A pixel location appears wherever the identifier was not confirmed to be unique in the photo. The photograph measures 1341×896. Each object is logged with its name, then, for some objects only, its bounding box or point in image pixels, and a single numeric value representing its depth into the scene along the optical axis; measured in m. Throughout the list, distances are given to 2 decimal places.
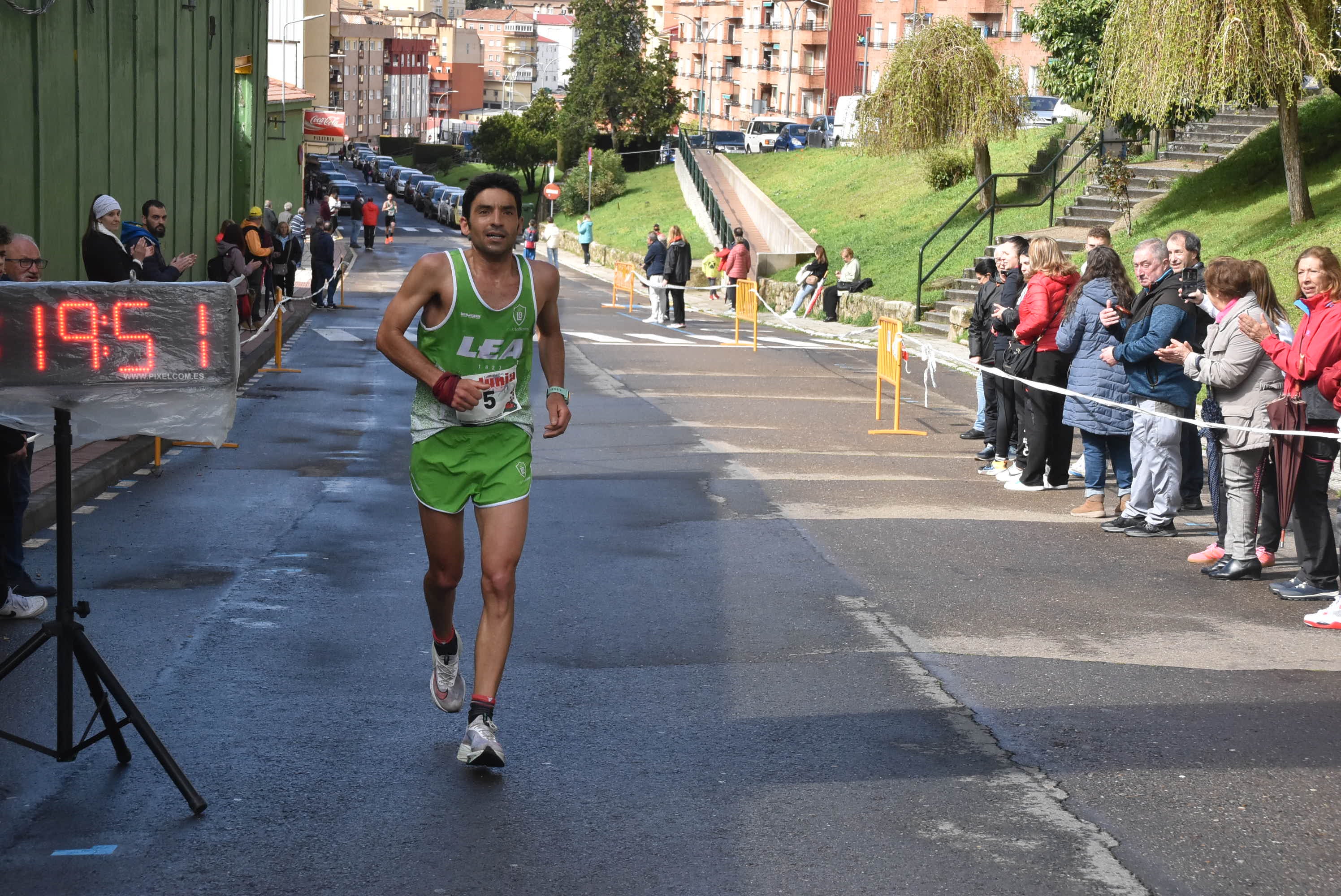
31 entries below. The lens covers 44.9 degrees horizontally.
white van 66.12
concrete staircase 28.86
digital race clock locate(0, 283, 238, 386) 5.05
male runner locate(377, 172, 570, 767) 5.61
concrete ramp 40.72
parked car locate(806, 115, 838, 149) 71.94
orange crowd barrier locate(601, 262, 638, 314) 35.09
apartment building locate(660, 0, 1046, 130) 87.75
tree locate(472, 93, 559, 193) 89.69
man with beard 13.42
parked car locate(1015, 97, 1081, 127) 51.94
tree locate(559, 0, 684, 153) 81.25
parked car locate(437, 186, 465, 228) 73.31
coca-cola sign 61.59
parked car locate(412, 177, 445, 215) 79.50
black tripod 5.16
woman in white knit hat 11.42
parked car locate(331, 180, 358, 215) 70.75
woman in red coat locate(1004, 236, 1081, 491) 11.94
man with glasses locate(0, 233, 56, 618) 7.11
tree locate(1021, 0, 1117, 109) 32.41
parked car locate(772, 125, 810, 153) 72.19
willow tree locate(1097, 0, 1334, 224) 23.38
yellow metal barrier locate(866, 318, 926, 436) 15.39
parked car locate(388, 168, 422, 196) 89.94
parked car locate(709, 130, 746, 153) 73.94
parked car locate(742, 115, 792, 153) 75.44
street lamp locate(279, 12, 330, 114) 61.81
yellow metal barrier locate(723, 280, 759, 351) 26.86
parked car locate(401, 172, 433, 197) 86.62
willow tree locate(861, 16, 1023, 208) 35.84
